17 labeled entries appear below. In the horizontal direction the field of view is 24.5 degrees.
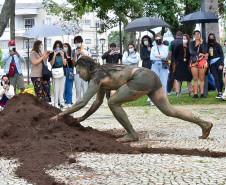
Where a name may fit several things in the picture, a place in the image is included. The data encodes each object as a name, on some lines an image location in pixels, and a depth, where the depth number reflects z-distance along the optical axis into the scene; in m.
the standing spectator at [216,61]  16.34
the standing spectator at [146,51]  16.27
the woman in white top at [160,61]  15.21
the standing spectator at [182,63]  16.70
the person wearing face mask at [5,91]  13.46
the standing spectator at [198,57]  16.16
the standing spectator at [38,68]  13.92
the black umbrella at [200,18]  17.12
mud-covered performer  8.15
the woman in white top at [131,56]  16.28
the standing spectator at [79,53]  14.78
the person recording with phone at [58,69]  14.36
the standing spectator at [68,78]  14.90
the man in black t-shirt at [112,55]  16.44
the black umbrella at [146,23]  18.22
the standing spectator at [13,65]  14.30
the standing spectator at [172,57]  17.11
